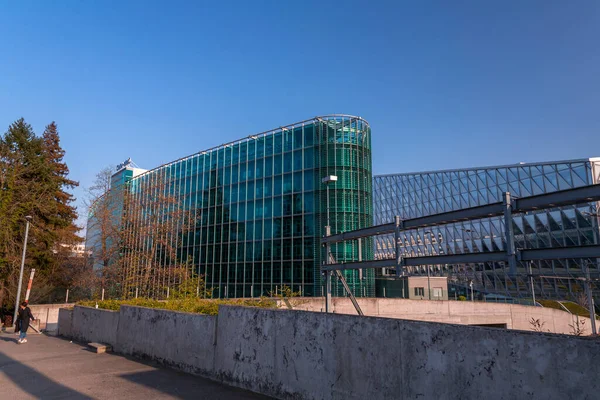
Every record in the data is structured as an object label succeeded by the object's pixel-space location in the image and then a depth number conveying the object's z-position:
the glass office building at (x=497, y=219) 53.09
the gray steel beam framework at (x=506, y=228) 6.91
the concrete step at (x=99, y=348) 13.29
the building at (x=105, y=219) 29.83
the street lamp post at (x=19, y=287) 25.08
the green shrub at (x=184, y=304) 11.49
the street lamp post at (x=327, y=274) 12.73
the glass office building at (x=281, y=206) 37.62
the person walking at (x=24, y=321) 16.34
